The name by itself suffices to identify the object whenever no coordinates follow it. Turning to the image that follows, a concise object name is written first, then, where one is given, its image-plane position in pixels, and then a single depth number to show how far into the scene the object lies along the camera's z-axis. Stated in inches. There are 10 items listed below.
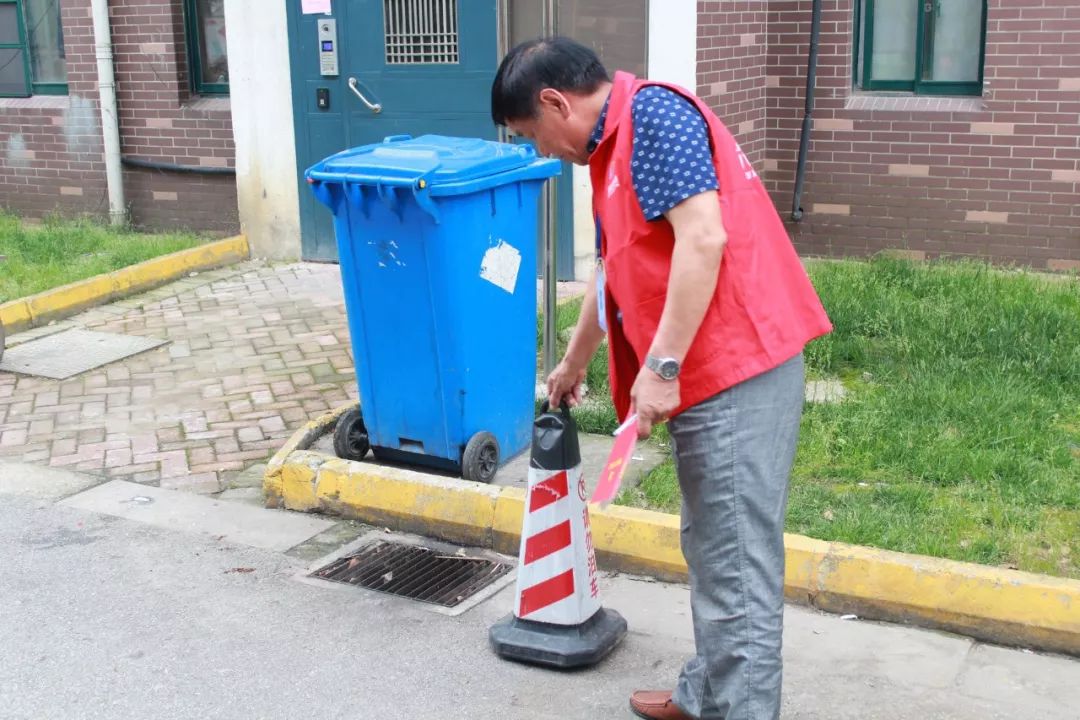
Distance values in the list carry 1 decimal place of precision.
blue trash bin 191.6
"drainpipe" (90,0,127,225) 400.5
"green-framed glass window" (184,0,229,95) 402.0
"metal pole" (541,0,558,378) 227.1
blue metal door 333.1
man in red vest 113.0
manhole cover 279.4
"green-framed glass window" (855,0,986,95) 339.9
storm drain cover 177.9
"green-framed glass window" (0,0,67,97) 426.3
